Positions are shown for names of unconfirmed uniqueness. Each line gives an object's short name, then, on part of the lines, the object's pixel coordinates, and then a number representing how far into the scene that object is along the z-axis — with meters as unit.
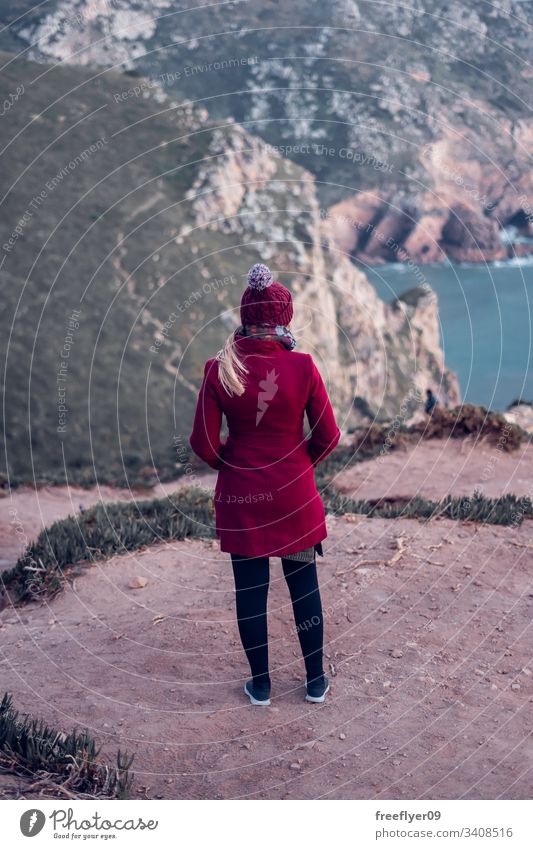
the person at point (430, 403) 16.08
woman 5.38
